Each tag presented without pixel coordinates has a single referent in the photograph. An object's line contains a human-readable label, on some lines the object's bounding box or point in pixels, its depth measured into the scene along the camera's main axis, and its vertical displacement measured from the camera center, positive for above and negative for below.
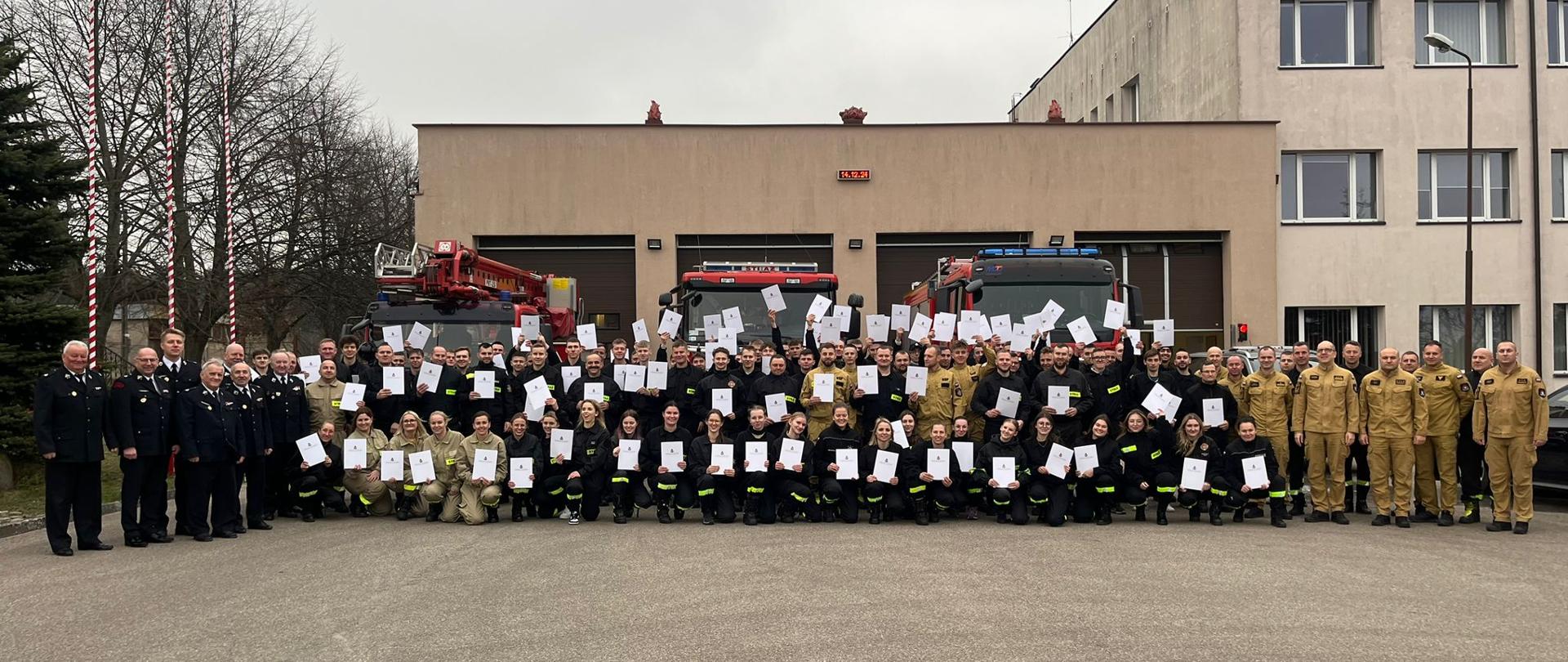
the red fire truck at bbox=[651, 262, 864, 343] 17.20 +0.56
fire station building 27.52 +2.98
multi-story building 28.36 +3.79
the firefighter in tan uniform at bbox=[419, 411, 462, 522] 12.48 -1.31
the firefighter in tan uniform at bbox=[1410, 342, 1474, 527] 12.30 -0.93
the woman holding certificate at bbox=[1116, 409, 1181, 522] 12.45 -1.27
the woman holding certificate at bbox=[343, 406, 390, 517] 12.75 -1.32
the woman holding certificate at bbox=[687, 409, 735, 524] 12.41 -1.31
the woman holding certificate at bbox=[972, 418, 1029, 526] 12.23 -1.34
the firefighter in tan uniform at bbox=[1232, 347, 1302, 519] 13.11 -0.73
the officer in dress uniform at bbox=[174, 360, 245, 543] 11.27 -0.99
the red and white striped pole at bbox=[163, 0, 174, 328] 26.30 +4.31
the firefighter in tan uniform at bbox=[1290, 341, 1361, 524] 12.55 -0.96
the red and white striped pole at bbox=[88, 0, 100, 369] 13.69 +1.52
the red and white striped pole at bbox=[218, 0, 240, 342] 17.85 +2.13
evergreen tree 15.34 +1.08
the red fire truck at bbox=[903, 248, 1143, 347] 16.69 +0.62
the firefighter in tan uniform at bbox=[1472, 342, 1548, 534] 11.73 -0.90
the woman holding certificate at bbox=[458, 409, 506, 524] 12.34 -1.33
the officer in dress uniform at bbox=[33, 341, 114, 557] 10.27 -0.83
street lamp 21.25 +2.53
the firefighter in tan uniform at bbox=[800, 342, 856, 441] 13.39 -0.61
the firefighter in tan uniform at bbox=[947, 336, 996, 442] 13.42 -0.49
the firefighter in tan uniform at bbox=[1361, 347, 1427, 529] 12.27 -0.94
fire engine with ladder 16.94 +0.51
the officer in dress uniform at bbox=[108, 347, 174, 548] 10.76 -0.89
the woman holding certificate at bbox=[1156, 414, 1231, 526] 12.35 -1.29
